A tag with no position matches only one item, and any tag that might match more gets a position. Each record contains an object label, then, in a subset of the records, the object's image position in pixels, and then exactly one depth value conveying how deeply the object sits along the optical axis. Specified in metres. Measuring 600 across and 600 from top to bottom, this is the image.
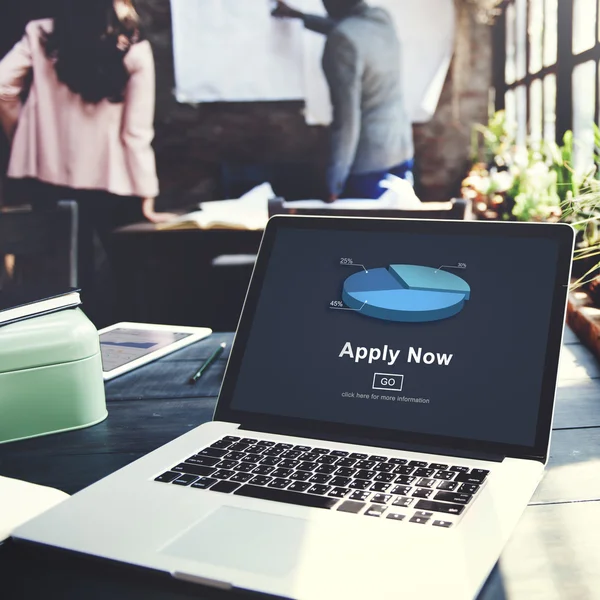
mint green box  0.81
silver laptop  0.52
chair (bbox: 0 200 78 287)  1.87
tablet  1.13
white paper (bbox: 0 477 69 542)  0.58
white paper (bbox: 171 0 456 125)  4.59
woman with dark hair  4.59
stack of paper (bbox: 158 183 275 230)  4.35
